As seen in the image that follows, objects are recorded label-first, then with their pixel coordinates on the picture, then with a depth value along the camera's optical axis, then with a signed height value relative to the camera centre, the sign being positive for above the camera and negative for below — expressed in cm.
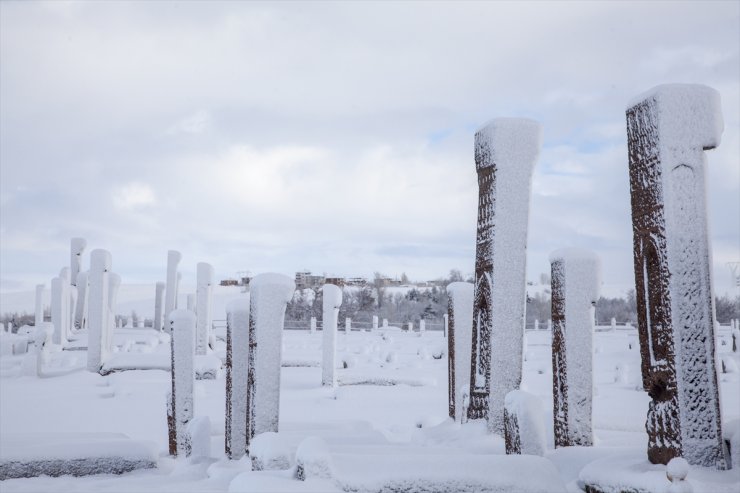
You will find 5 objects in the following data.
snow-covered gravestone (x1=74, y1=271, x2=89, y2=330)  2535 +45
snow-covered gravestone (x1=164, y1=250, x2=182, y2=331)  2469 +114
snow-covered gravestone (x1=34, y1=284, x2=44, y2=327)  2622 +45
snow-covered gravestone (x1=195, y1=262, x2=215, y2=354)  2047 +39
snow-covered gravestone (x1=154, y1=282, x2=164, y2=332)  2862 +30
